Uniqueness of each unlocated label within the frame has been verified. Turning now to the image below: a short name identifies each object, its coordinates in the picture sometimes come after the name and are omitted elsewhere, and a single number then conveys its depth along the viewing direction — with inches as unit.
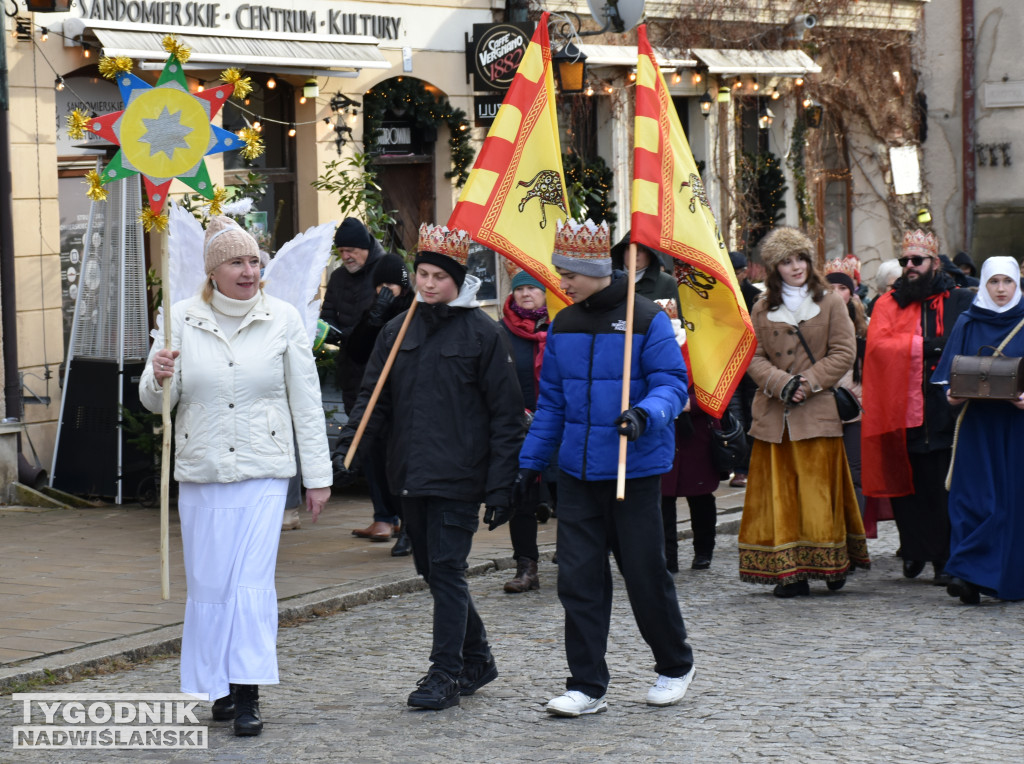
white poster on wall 920.5
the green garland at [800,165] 856.9
